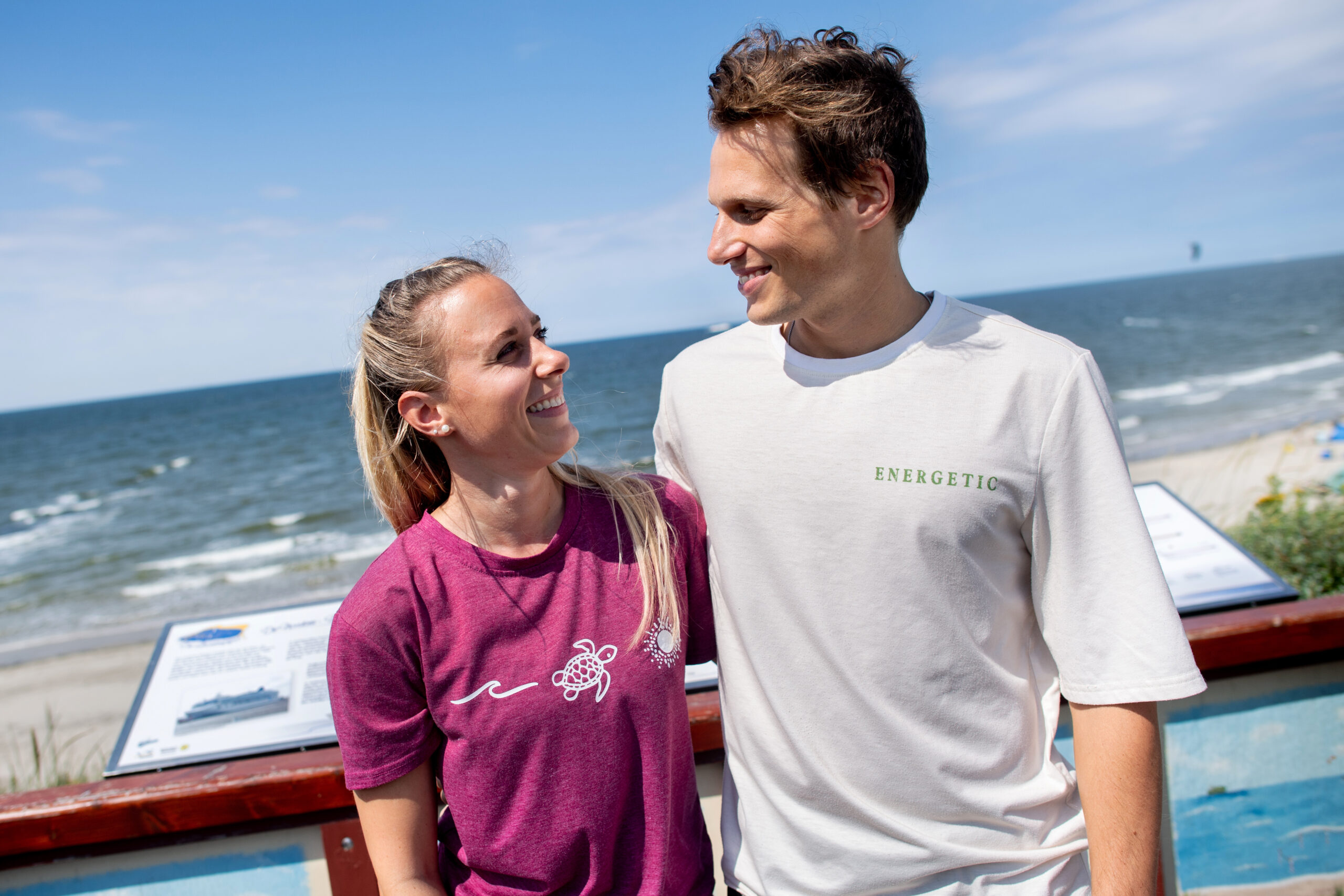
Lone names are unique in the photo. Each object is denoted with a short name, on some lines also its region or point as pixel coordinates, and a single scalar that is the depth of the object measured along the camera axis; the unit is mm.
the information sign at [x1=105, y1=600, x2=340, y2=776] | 2318
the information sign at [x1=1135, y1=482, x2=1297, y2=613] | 2525
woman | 1631
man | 1474
